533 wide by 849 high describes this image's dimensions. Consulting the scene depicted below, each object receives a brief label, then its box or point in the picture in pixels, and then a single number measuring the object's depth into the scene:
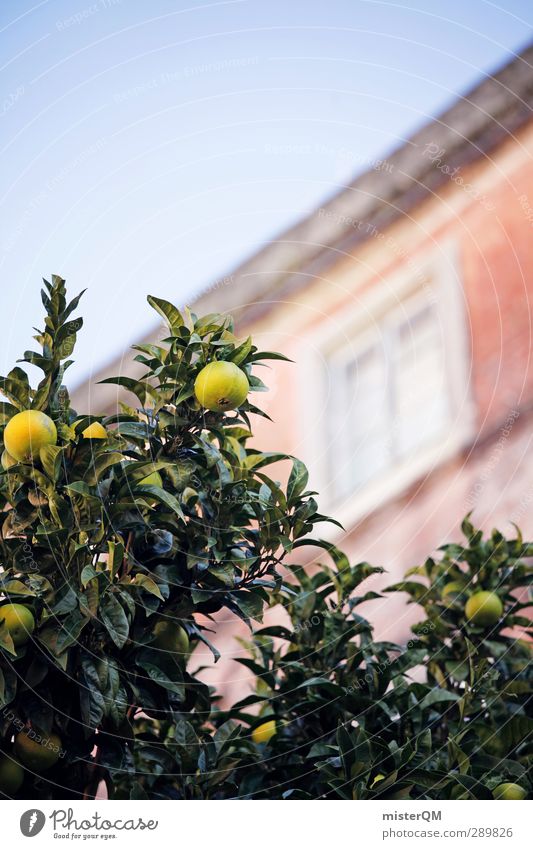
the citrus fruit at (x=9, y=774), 2.40
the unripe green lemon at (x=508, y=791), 2.66
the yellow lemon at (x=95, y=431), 2.54
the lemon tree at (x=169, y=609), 2.36
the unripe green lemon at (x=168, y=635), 2.47
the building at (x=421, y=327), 5.75
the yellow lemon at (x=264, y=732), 3.03
